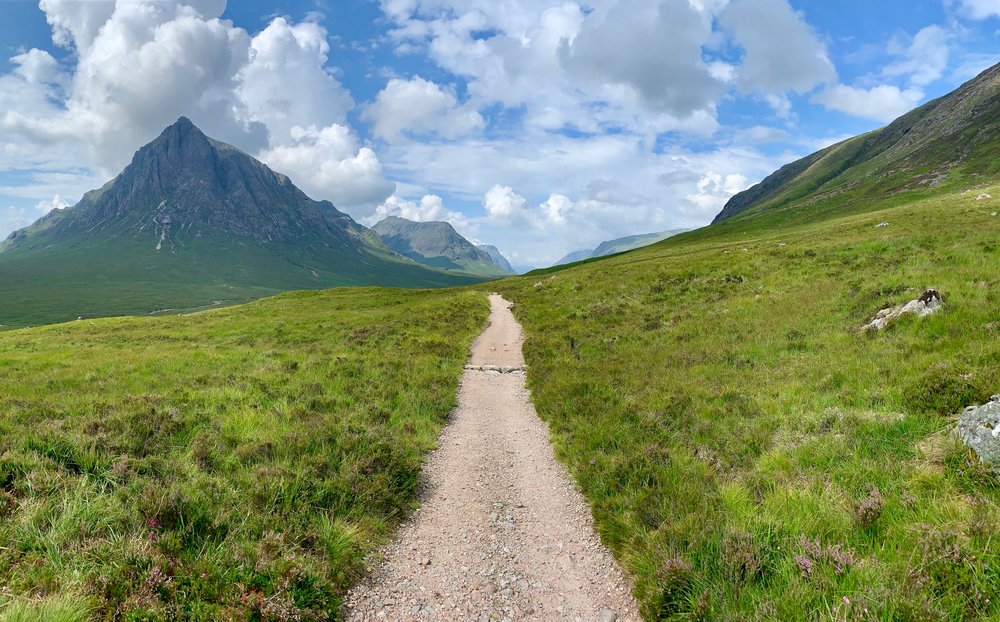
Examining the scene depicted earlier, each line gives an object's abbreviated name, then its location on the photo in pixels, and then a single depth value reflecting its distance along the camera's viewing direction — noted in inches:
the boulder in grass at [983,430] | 241.6
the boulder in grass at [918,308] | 517.0
